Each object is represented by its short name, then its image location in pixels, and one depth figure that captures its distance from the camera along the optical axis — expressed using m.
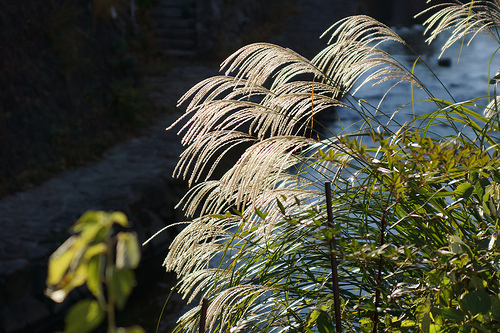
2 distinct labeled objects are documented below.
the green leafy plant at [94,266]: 2.59
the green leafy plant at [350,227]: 10.13
